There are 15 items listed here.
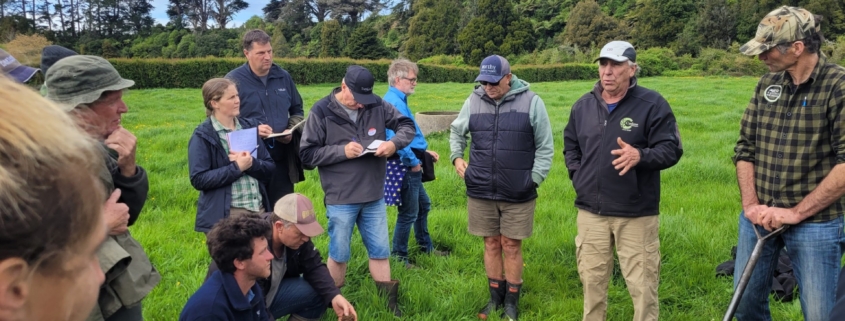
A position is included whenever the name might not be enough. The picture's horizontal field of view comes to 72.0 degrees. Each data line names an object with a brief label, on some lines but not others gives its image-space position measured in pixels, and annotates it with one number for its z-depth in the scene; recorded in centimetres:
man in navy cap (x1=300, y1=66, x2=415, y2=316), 430
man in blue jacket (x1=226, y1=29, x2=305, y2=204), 471
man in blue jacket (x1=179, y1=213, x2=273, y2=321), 292
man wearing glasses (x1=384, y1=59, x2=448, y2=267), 524
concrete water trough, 1062
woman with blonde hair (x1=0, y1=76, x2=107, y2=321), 75
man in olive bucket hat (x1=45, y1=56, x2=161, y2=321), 239
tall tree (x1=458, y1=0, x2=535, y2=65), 5275
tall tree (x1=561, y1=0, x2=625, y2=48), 5203
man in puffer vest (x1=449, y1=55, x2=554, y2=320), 431
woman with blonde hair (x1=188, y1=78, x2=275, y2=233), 388
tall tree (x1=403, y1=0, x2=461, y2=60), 6056
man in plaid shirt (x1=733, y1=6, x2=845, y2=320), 306
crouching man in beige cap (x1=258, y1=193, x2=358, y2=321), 353
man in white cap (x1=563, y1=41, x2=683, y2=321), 367
